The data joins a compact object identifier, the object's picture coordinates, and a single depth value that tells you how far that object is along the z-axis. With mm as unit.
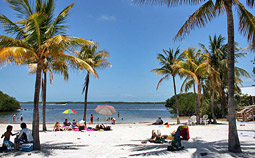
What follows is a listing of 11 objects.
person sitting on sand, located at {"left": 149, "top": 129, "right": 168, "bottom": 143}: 9695
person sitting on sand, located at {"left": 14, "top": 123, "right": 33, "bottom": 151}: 7667
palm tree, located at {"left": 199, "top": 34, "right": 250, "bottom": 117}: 20656
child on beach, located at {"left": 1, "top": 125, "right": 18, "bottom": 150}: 7477
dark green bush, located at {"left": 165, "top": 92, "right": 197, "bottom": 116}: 53062
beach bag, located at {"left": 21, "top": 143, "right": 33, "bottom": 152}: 7480
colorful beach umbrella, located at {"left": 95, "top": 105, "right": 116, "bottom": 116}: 18469
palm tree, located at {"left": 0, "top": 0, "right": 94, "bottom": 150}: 7230
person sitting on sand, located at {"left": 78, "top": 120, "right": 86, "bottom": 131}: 15995
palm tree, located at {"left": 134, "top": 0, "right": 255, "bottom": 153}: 6711
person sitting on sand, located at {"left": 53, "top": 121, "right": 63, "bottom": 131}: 15786
